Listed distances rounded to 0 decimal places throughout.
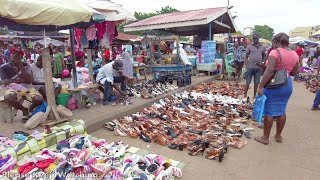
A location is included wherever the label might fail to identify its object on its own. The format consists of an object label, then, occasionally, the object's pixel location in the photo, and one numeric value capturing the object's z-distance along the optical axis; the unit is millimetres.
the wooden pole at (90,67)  6662
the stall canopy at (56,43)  17486
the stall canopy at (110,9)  5295
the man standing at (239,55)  9375
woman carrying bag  3482
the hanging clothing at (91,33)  6250
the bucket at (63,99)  5016
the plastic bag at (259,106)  3694
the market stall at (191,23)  10328
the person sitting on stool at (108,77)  5668
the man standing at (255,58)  6262
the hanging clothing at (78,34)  6331
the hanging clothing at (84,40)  6371
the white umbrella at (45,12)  3029
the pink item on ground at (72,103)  5176
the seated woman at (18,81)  4265
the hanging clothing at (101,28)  6407
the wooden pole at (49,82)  4039
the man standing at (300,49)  11945
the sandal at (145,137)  3985
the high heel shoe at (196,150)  3490
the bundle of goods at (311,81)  8530
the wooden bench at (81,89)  5270
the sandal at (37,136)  3259
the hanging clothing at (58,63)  11123
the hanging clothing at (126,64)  6875
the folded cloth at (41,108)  4312
